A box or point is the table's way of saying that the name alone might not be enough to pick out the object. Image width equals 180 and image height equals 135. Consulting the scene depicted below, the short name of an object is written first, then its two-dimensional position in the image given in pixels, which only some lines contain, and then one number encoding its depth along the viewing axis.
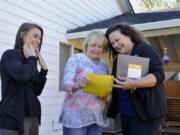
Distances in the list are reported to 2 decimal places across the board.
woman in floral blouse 3.00
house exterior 5.36
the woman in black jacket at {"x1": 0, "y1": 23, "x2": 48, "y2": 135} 2.59
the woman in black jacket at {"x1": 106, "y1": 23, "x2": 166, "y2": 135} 2.67
